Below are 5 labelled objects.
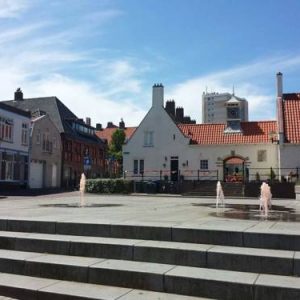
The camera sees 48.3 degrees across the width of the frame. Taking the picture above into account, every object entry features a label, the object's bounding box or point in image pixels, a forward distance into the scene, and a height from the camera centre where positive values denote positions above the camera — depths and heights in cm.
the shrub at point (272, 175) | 2756 +15
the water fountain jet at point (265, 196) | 963 -58
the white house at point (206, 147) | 3122 +294
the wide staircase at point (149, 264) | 444 -132
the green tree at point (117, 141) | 4780 +510
